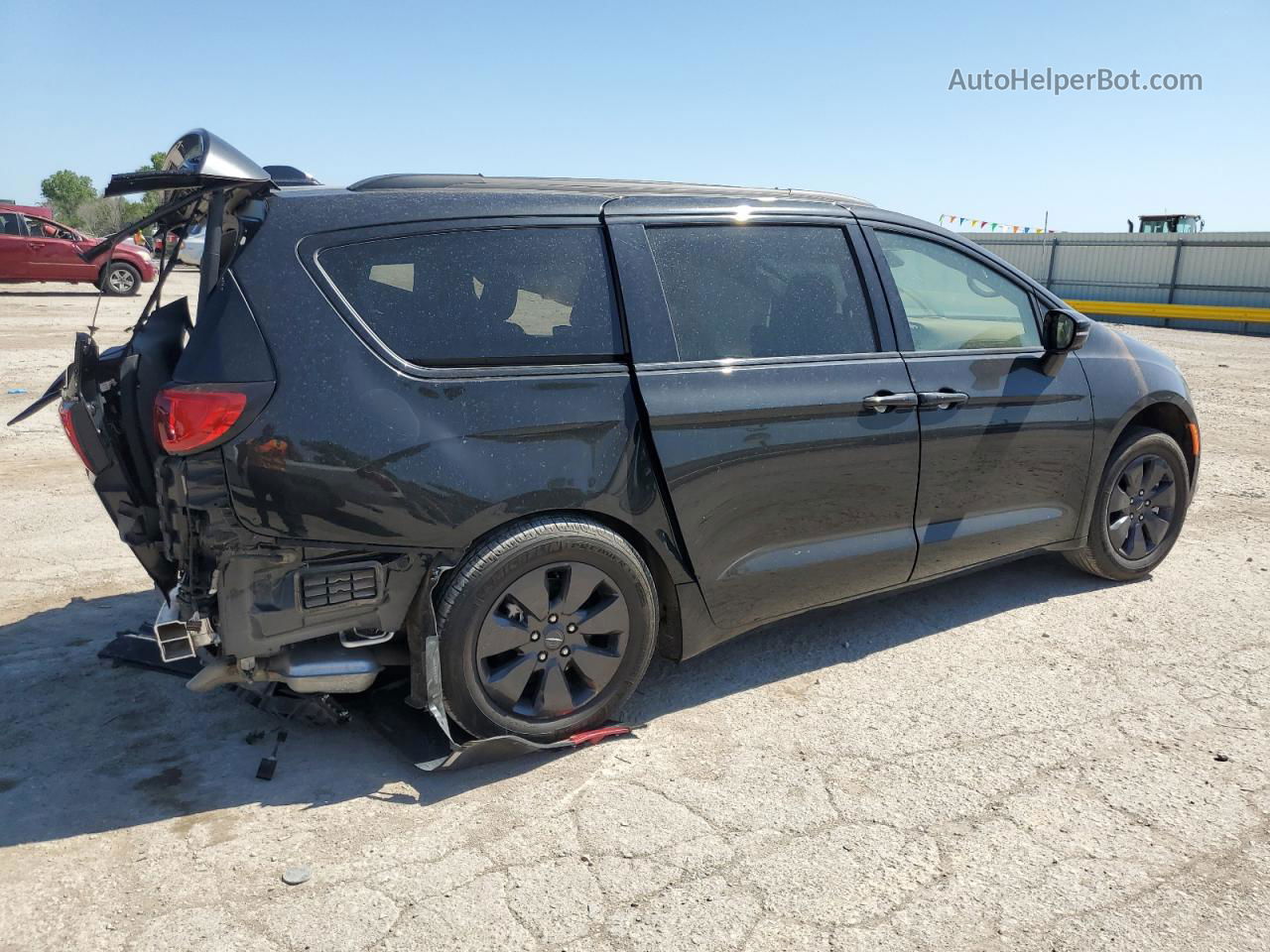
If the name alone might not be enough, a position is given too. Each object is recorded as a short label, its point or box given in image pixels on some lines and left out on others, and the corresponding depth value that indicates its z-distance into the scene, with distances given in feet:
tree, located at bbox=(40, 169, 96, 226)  299.46
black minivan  9.64
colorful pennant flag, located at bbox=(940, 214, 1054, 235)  102.32
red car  65.92
